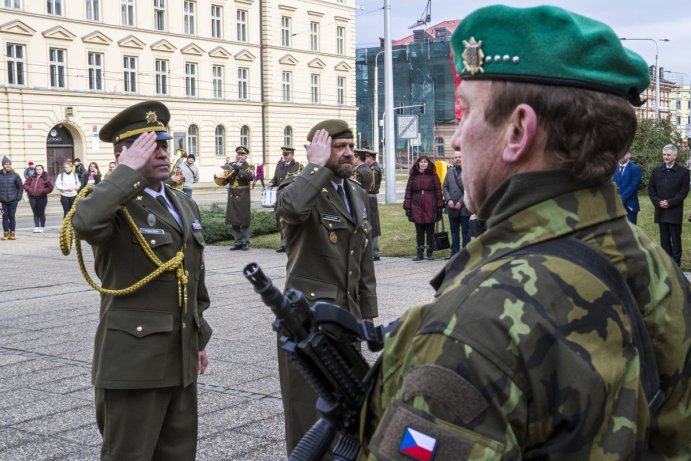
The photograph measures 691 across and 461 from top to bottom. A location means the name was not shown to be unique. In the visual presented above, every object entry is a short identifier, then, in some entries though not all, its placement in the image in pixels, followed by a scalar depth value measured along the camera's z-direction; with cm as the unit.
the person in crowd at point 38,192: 2217
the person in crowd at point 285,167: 1994
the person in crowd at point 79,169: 3528
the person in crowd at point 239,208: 1730
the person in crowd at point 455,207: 1525
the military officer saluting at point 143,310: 378
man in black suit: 1359
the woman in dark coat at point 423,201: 1522
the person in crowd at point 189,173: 2315
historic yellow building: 4453
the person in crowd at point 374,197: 1518
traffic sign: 2269
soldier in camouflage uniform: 131
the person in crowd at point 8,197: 2056
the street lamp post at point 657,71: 4583
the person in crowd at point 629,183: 1460
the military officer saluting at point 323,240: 468
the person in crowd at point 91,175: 2966
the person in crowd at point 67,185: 2394
